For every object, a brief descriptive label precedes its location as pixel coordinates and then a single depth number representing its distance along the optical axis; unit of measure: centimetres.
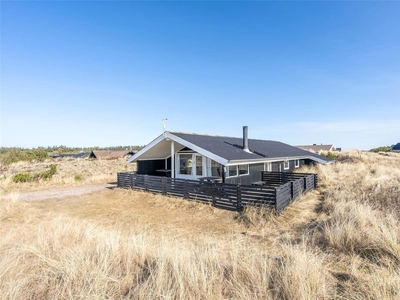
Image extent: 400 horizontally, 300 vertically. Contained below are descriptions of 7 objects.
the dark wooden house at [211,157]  1185
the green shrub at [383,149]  4990
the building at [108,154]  5308
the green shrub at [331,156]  3052
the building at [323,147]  6278
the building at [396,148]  5853
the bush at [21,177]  1717
